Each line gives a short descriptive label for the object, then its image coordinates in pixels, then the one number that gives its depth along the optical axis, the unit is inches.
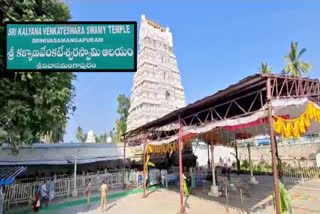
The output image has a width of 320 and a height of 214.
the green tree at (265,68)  1360.7
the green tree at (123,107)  1672.0
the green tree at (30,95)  341.4
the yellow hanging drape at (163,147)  546.3
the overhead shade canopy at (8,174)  352.5
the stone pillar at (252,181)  627.2
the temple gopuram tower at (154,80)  1275.8
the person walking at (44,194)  498.3
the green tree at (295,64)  1279.5
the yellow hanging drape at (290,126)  271.7
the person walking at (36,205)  454.6
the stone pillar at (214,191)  516.7
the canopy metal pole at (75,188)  589.3
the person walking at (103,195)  446.2
